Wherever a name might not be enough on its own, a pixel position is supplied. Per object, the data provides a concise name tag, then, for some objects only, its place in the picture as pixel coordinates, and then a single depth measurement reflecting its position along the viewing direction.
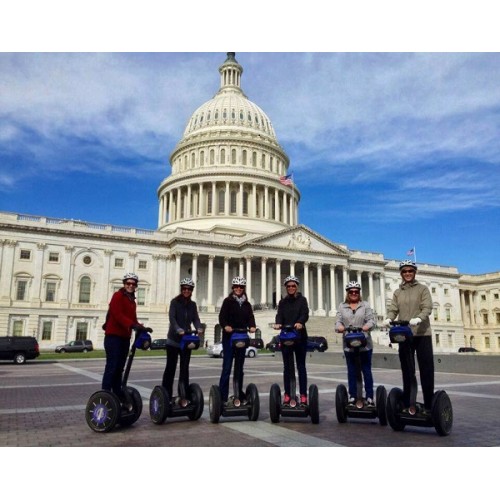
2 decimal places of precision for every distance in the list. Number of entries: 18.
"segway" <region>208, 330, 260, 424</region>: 8.23
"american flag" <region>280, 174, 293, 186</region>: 70.31
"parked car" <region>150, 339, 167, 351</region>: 48.62
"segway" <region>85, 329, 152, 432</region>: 7.44
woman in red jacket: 7.79
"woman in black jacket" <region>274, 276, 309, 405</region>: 8.35
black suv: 31.44
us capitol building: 55.25
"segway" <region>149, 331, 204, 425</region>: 8.20
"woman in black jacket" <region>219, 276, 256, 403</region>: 8.48
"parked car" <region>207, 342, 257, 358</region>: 37.97
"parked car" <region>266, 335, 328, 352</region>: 41.22
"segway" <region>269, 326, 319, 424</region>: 8.26
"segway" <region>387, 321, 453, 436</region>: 7.16
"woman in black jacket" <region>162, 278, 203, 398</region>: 8.48
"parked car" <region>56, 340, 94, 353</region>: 48.06
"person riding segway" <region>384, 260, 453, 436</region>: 7.25
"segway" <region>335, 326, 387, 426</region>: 7.98
